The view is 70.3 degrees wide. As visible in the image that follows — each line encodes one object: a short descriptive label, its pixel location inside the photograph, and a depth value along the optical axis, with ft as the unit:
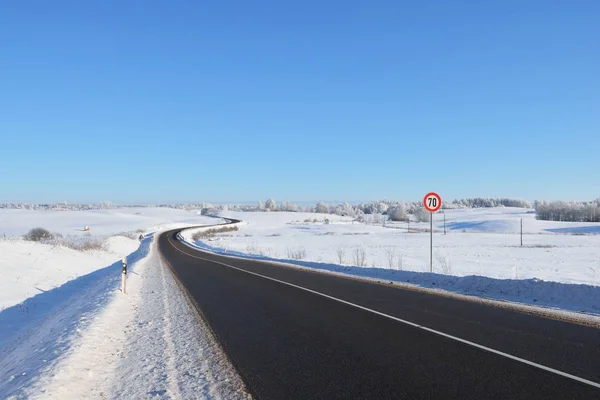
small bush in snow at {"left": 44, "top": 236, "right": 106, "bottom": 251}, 110.52
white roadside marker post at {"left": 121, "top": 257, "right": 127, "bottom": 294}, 45.33
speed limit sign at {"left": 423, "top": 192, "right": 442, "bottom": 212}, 54.19
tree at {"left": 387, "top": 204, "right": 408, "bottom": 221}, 495.41
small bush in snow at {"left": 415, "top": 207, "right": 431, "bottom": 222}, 482.53
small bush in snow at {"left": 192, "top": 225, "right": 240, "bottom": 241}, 223.71
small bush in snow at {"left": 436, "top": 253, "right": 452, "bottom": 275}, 64.80
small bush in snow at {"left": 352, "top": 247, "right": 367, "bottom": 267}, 75.92
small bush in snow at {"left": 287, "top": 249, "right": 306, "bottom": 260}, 100.14
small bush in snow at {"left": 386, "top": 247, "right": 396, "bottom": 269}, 111.45
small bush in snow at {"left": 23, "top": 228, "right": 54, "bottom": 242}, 174.35
